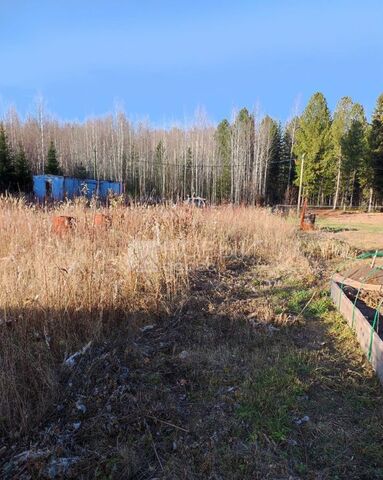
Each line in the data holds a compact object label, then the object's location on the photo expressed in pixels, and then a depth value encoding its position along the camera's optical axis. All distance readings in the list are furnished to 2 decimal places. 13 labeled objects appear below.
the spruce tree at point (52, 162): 29.47
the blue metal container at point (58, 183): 21.66
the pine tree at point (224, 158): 33.09
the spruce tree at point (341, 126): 29.69
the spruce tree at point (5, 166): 25.92
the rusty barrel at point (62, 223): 5.21
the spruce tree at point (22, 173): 27.02
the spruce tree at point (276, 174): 35.88
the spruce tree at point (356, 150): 28.72
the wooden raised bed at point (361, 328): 2.68
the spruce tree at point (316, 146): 30.05
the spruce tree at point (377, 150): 28.66
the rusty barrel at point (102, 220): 5.66
